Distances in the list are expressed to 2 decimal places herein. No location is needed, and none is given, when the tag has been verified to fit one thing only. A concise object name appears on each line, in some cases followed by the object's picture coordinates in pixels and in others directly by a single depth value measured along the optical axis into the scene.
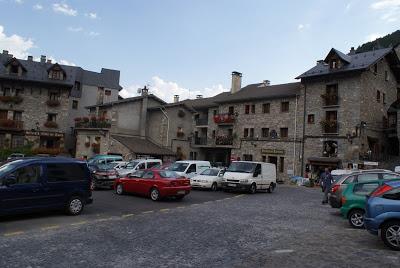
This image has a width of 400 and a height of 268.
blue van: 10.99
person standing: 18.56
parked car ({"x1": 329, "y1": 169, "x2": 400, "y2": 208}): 14.43
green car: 11.74
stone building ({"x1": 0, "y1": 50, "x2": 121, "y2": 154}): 41.16
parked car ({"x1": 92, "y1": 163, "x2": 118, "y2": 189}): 21.27
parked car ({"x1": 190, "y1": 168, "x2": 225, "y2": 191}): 23.58
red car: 17.36
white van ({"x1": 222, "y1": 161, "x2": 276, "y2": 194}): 22.12
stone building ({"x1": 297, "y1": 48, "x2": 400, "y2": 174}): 33.25
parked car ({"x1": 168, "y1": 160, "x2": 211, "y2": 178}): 25.41
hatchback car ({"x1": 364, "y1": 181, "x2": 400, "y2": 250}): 8.61
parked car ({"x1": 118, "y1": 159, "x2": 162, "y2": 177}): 23.95
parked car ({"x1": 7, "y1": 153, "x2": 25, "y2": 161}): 34.84
